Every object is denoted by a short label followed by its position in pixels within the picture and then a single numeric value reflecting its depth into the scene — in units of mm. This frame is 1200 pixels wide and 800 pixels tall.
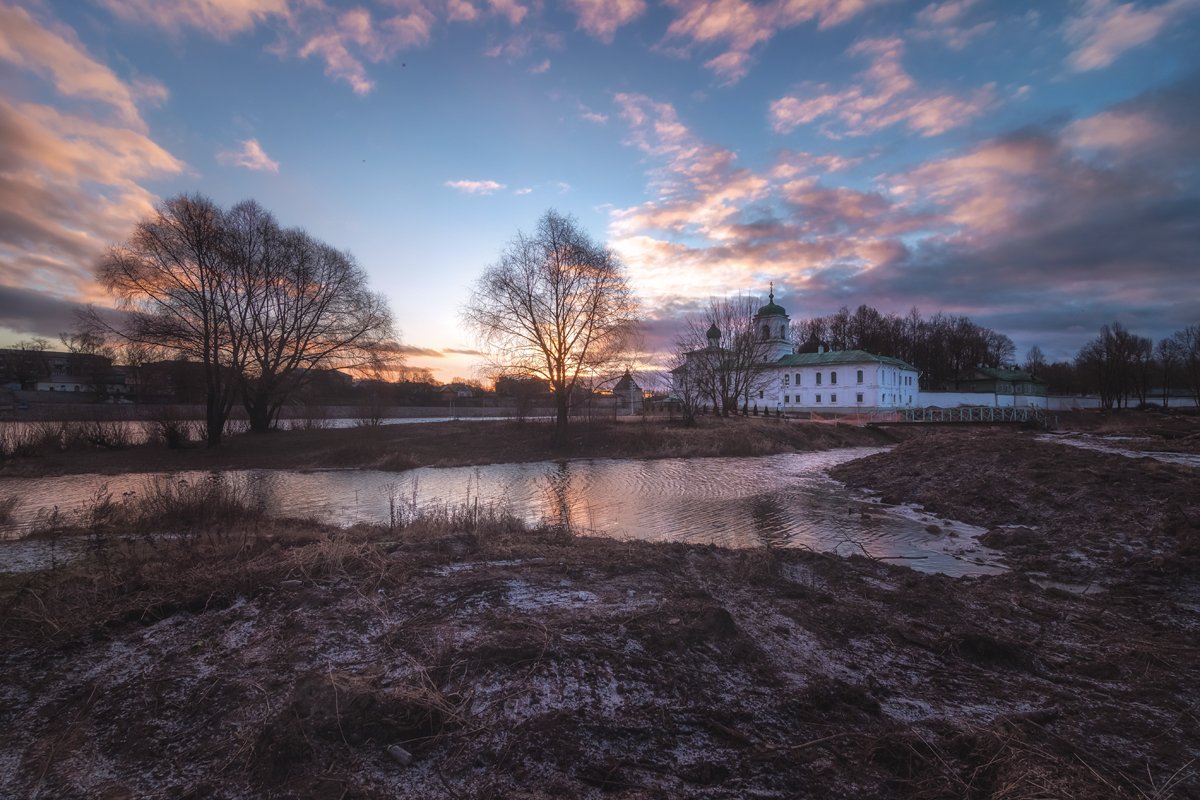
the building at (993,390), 77188
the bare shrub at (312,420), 38656
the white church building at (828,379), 66562
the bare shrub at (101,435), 26484
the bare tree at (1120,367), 80000
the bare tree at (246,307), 28531
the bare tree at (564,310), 31141
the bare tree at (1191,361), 73562
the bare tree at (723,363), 47469
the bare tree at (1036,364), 118062
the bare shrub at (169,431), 27844
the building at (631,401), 66000
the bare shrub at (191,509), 9555
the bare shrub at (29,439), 23391
